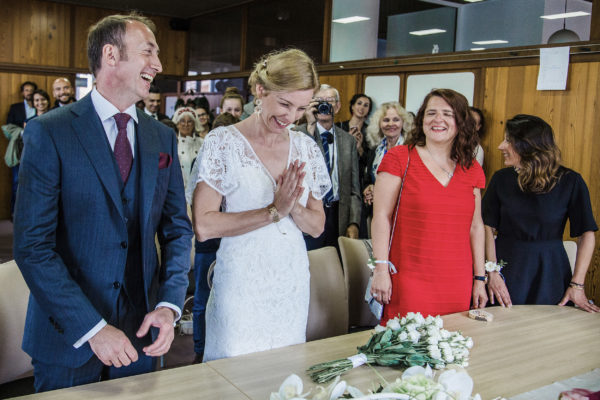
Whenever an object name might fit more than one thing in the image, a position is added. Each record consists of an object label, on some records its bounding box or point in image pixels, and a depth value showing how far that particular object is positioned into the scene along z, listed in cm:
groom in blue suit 148
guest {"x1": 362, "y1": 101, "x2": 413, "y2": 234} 467
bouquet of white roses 164
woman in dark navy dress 285
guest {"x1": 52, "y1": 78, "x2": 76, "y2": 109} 753
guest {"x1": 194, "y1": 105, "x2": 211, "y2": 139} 616
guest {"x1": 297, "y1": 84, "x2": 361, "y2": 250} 419
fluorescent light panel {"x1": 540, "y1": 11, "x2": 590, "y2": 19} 447
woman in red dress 244
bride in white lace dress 197
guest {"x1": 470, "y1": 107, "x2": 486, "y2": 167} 496
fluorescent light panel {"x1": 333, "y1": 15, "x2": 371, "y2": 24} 671
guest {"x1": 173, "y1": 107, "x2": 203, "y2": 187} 541
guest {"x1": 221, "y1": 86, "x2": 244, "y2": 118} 515
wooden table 150
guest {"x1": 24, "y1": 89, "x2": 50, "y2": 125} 786
